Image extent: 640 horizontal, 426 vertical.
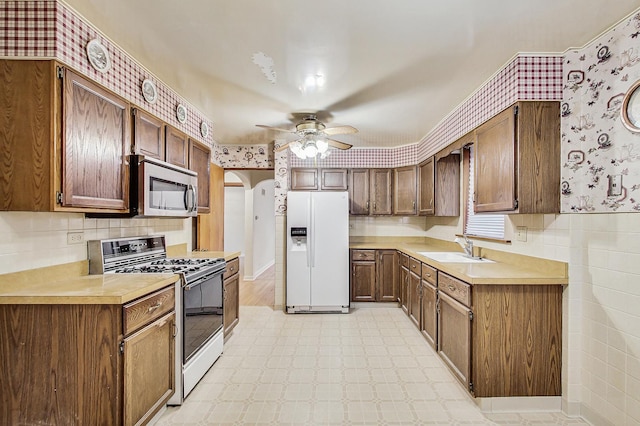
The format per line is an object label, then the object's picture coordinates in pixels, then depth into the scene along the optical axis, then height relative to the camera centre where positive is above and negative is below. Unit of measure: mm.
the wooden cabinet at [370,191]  4680 +314
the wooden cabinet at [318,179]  4652 +487
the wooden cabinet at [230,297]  3141 -889
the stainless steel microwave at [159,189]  2146 +169
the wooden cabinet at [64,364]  1607 -783
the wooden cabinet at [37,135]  1577 +386
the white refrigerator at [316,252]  4148 -527
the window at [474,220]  2924 -79
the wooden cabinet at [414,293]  3393 -911
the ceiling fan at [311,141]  3098 +720
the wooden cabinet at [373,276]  4375 -883
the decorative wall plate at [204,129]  3341 +891
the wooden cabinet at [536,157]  2098 +370
